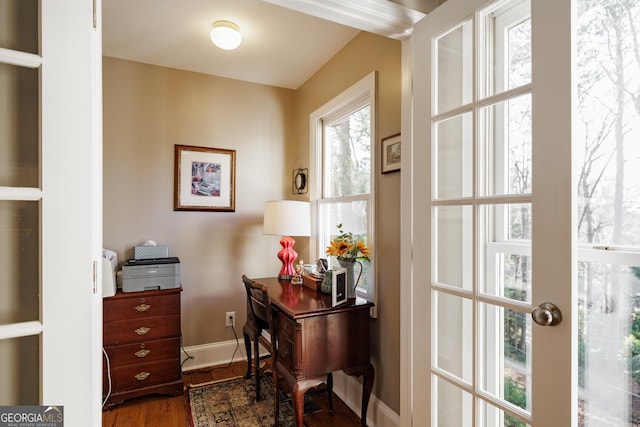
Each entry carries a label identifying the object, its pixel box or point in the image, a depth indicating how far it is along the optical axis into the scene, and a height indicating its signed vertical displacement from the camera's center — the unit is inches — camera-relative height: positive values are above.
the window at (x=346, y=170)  85.3 +12.7
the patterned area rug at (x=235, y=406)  81.8 -52.4
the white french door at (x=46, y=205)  33.6 +0.8
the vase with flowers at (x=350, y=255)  80.9 -10.9
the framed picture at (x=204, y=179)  112.8 +11.5
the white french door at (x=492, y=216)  38.9 -0.9
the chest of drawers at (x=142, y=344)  89.4 -37.0
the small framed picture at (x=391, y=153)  74.2 +13.4
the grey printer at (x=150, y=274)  92.6 -18.1
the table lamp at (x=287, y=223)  99.8 -3.5
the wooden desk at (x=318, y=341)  68.6 -28.6
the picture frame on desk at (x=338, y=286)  73.9 -17.2
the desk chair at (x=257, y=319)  78.7 -29.7
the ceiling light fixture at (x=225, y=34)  84.3 +45.7
